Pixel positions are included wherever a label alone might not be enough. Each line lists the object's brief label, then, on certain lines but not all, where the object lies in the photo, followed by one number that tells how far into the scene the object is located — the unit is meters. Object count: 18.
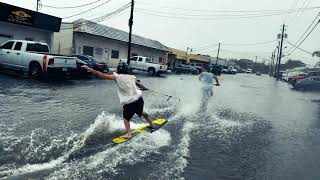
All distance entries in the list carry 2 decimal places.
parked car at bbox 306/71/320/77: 34.91
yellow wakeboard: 6.86
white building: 37.31
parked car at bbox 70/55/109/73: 25.22
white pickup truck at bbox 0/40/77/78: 17.69
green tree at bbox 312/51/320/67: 80.18
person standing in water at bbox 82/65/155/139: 7.22
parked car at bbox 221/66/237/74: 79.19
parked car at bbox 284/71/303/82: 47.61
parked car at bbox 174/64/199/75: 51.75
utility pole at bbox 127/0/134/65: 31.36
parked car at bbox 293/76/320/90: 31.80
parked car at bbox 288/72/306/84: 36.45
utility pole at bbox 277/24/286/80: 74.46
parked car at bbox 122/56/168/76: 34.06
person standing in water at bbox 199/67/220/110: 12.23
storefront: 24.84
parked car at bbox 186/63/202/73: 54.06
